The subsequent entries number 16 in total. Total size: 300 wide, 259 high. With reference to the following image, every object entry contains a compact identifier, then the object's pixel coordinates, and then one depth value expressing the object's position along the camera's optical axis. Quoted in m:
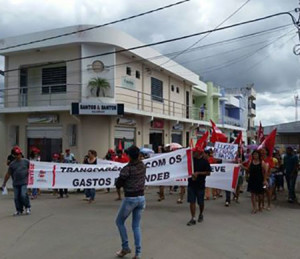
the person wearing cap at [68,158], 12.34
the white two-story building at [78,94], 16.22
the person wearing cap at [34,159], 11.04
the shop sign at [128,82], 17.73
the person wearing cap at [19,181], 8.13
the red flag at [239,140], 11.32
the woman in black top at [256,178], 8.30
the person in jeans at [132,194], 4.95
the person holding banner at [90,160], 10.36
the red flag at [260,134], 11.62
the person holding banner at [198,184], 7.24
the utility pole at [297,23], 11.26
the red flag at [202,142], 8.71
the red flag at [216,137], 11.29
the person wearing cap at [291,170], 9.91
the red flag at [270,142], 9.46
